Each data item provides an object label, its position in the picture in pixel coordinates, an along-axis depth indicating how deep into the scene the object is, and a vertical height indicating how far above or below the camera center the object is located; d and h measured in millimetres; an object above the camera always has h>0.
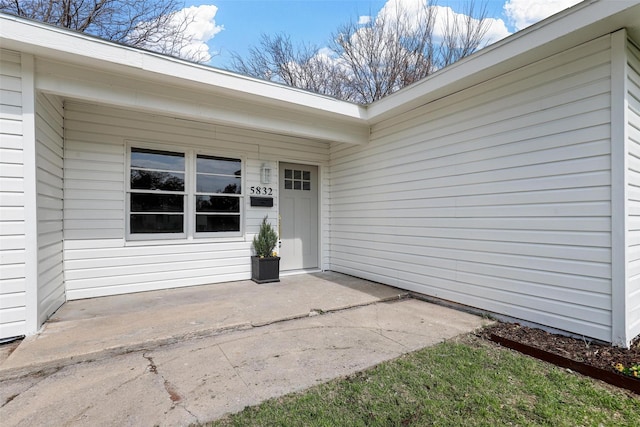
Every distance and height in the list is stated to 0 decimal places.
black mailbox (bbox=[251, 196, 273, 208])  5581 +222
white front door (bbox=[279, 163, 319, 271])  6078 -46
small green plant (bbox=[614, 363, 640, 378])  2197 -1162
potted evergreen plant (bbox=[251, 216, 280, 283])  5309 -790
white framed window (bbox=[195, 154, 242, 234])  5164 +347
